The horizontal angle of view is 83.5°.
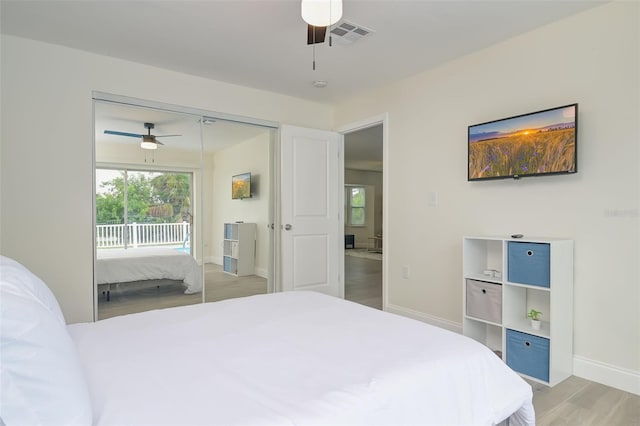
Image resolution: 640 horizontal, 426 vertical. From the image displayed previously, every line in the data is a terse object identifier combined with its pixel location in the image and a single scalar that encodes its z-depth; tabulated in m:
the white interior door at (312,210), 4.30
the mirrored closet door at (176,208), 3.45
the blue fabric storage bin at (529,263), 2.42
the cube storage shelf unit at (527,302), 2.41
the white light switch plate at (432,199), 3.57
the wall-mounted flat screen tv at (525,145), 2.52
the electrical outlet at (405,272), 3.85
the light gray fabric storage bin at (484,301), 2.70
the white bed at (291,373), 0.99
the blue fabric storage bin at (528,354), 2.42
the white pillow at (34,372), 0.77
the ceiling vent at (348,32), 2.71
